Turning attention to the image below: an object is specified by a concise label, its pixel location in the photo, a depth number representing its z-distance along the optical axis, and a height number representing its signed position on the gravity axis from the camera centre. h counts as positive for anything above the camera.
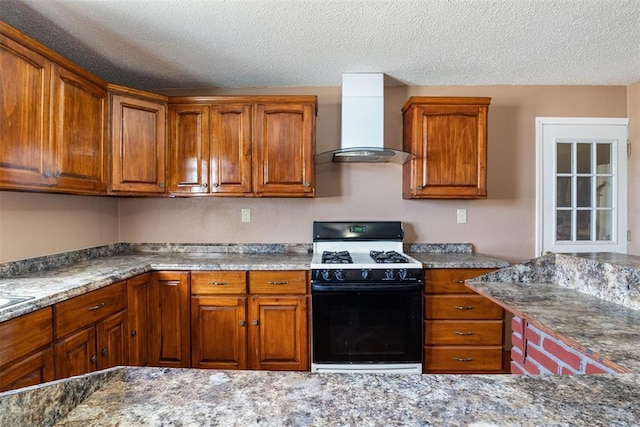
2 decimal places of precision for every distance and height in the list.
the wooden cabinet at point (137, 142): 2.21 +0.49
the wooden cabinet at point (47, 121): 1.49 +0.48
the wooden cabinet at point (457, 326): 2.22 -0.79
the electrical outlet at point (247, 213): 2.76 -0.02
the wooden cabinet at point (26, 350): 1.20 -0.56
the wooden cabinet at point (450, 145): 2.40 +0.50
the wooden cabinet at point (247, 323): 2.18 -0.77
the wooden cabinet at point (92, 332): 1.47 -0.63
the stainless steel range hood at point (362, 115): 2.47 +0.76
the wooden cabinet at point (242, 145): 2.41 +0.50
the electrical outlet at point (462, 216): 2.75 -0.03
